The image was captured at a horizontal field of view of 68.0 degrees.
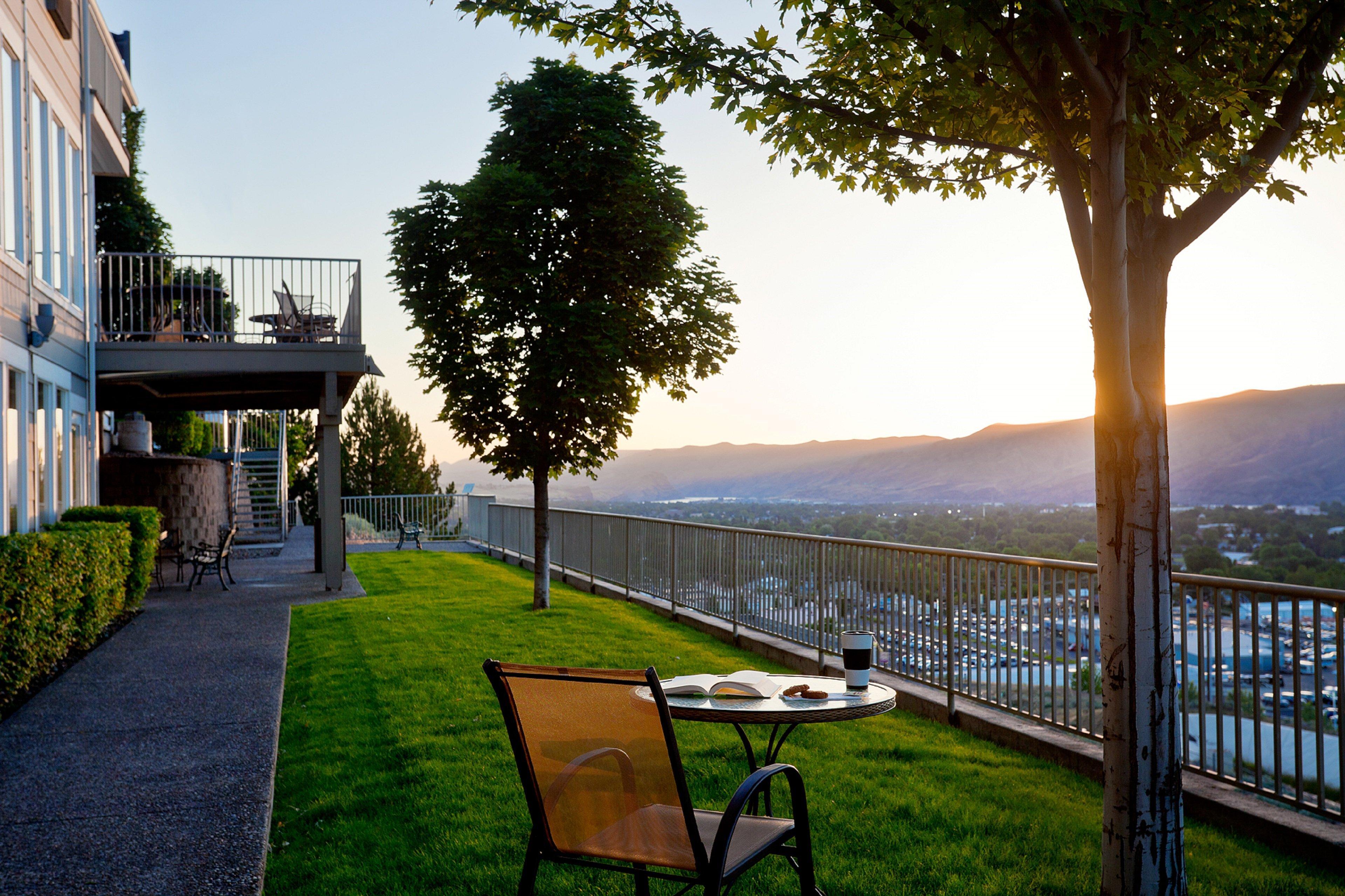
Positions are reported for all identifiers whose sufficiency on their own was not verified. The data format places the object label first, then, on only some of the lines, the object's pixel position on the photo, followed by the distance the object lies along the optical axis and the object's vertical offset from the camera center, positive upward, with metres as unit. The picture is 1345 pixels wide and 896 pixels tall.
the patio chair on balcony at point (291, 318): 14.99 +2.33
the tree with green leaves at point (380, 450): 44.34 +0.83
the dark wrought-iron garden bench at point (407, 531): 23.41 -1.51
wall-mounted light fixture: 10.22 +1.52
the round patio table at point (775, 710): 3.25 -0.83
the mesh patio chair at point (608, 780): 2.51 -0.83
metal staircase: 23.81 -0.53
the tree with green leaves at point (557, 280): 12.18 +2.35
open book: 3.58 -0.81
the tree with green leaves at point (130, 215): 24.94 +6.55
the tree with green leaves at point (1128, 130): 3.37 +1.21
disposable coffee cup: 3.69 -0.74
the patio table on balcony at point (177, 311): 13.98 +2.35
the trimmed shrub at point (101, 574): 8.91 -0.98
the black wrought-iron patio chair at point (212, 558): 14.44 -1.33
